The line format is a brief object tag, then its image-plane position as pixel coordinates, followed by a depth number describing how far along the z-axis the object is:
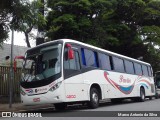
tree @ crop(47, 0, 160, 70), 24.23
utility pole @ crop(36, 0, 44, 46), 22.36
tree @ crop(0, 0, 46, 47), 15.20
